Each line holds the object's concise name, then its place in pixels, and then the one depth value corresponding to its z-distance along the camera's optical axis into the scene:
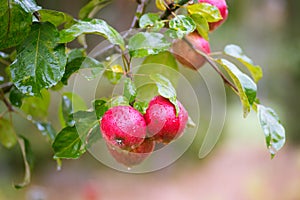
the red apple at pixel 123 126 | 1.16
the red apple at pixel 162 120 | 1.19
